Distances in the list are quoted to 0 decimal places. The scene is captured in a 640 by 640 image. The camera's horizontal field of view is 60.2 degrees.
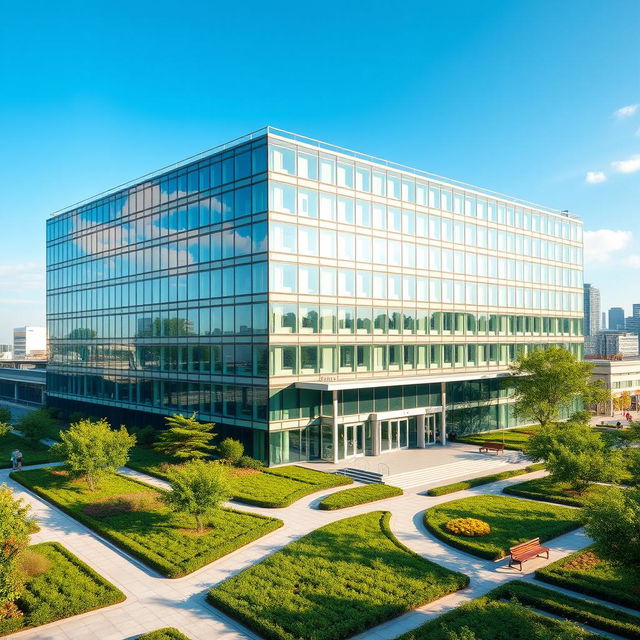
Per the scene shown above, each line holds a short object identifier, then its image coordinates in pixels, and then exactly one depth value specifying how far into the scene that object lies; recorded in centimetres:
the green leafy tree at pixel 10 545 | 1742
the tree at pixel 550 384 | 4866
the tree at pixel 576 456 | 3080
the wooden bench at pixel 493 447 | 4452
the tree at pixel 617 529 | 1766
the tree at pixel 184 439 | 3738
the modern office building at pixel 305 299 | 4016
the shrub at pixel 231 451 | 3847
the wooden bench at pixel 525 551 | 2172
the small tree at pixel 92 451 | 3225
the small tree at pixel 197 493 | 2467
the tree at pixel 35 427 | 4675
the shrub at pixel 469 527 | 2495
